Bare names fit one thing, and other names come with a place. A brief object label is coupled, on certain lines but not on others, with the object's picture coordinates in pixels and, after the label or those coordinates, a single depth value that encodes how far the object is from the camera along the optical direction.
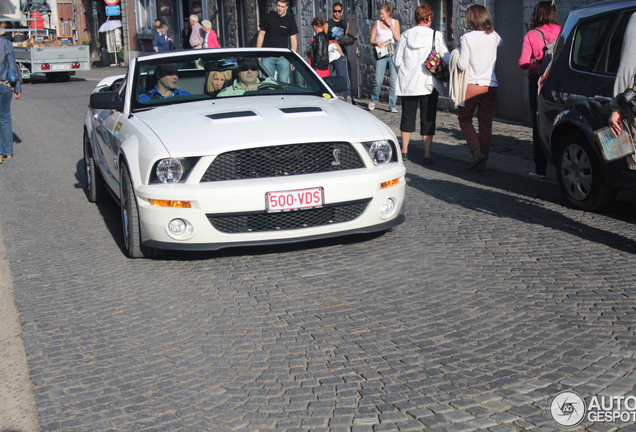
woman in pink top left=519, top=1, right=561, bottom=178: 8.57
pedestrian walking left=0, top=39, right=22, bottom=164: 10.58
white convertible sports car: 5.28
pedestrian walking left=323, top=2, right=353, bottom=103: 15.77
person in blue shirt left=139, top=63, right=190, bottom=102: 6.65
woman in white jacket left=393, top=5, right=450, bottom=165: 9.50
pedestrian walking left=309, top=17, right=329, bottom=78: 14.45
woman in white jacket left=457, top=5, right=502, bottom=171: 8.89
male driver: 6.77
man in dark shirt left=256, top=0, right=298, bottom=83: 13.85
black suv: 6.41
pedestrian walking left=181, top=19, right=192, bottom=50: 24.42
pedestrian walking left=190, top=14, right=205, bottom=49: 22.91
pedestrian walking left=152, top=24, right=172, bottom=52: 26.38
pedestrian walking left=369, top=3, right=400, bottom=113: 15.16
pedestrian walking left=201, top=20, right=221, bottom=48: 20.98
